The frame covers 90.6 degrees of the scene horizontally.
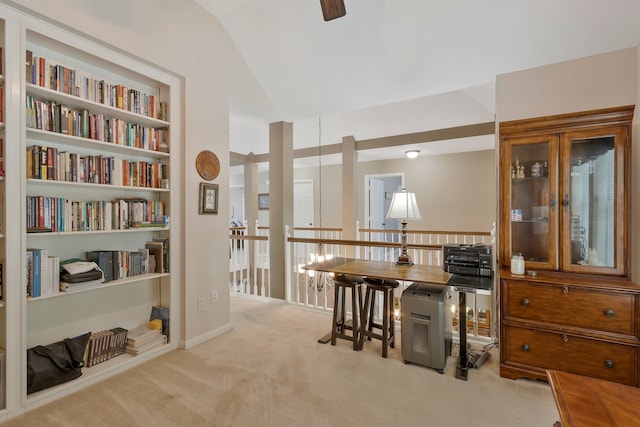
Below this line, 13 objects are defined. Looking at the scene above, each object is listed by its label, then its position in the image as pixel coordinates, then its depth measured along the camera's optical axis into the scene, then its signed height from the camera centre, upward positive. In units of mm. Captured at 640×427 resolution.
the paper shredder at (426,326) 2457 -914
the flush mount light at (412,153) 6127 +1139
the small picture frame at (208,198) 2975 +137
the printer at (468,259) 2584 -400
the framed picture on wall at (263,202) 9039 +291
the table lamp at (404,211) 2988 +7
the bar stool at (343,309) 2857 -910
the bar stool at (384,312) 2711 -897
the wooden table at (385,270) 2510 -515
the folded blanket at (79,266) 2184 -380
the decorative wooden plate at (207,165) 2971 +457
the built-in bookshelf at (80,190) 1887 +171
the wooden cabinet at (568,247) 2068 -270
